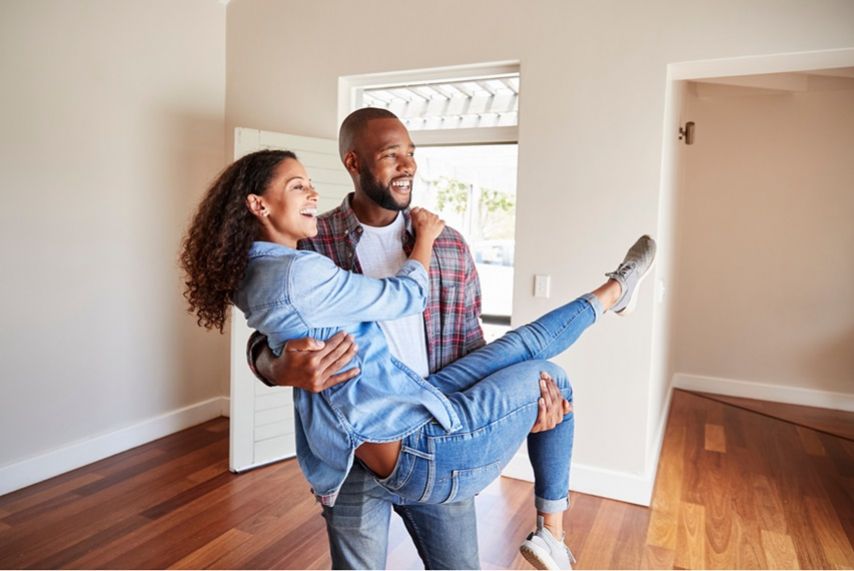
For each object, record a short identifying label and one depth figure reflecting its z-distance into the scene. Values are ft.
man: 4.05
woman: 3.70
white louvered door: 10.69
